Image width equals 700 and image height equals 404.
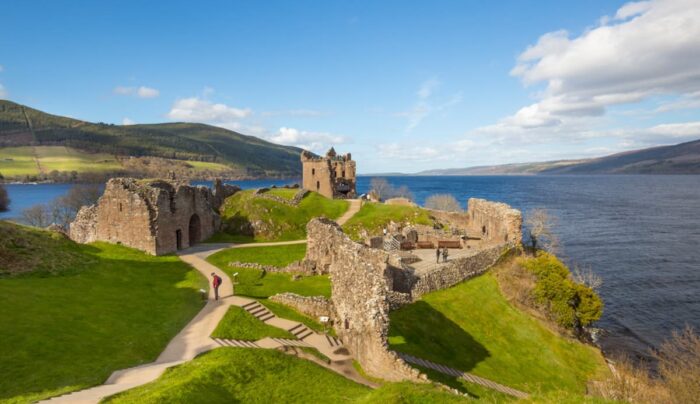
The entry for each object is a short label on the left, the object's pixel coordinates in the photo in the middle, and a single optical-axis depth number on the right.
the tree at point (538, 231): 47.97
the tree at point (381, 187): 128.06
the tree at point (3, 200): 98.12
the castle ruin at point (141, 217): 37.56
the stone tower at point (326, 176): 72.62
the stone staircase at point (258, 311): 24.00
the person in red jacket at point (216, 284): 26.23
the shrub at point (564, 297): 35.16
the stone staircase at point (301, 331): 22.31
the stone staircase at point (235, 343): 19.53
